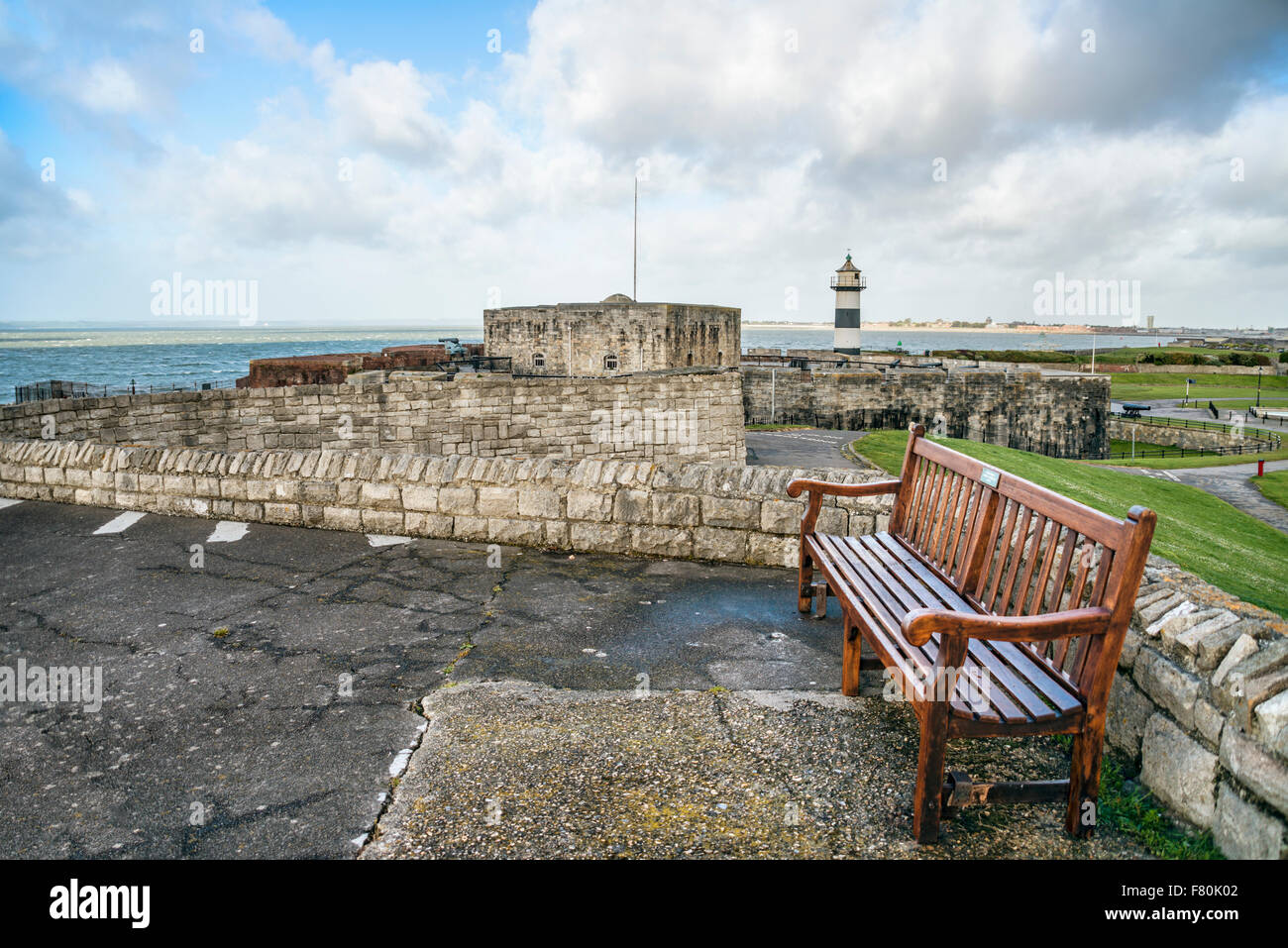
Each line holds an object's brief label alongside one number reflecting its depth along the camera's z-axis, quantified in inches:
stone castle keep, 1171.3
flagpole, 1634.8
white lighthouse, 2217.0
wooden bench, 103.0
